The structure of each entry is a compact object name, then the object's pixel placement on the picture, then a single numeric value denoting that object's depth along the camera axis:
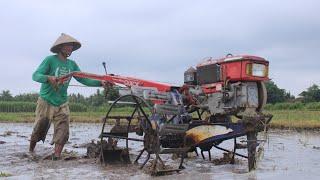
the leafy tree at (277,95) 51.78
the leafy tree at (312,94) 53.09
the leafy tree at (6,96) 52.34
